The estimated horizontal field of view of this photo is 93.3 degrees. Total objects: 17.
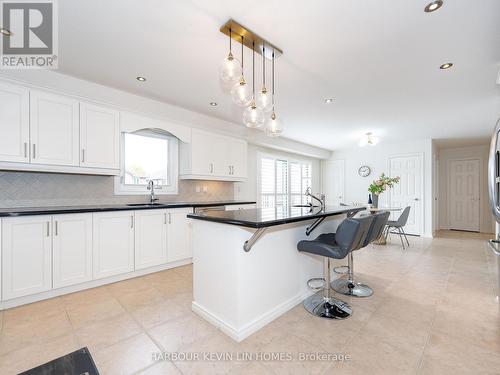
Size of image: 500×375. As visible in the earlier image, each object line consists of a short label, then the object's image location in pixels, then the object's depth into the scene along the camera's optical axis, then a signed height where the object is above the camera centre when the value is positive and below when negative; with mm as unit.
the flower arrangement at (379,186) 4833 +37
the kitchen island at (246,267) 1813 -684
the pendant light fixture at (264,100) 2248 +847
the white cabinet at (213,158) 3975 +542
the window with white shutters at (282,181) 5926 +194
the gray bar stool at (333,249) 1908 -531
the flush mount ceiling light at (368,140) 4906 +995
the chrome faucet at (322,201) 2623 -149
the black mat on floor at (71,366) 896 -710
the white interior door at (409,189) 5995 -30
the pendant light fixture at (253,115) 2305 +717
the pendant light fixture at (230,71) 1827 +919
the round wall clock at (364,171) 6845 +498
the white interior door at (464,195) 6668 -199
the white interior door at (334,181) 7477 +218
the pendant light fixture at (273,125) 2727 +726
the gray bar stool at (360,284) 2291 -1115
